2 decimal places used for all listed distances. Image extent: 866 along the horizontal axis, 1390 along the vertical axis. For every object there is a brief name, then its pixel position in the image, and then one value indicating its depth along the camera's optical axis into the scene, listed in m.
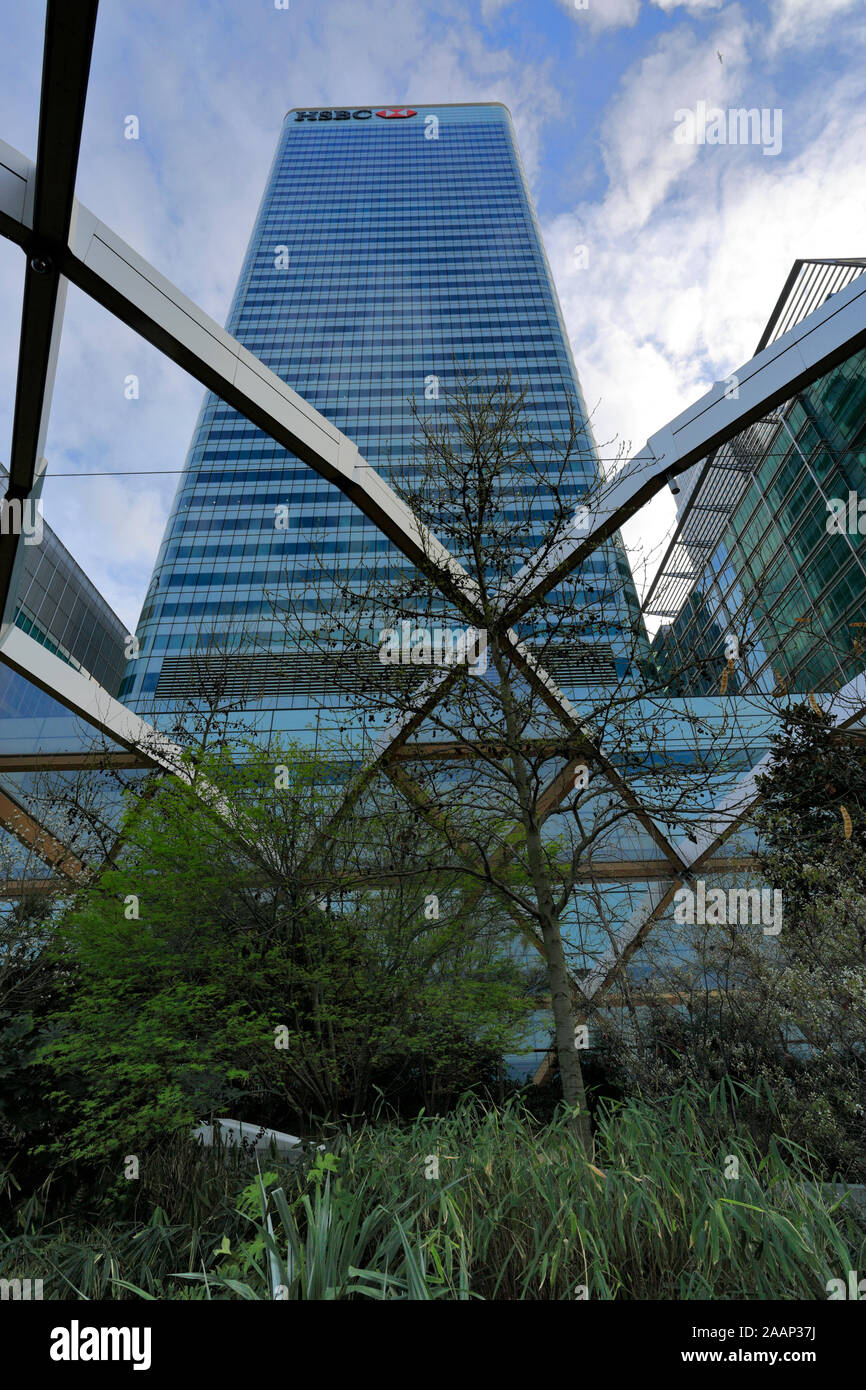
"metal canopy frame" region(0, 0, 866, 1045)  4.79
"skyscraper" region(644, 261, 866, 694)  22.30
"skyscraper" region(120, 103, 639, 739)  59.12
